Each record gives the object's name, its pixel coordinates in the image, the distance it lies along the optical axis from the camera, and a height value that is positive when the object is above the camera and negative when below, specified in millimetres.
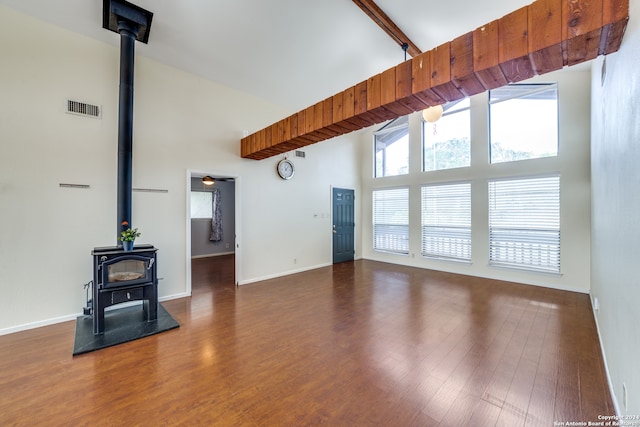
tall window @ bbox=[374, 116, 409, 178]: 6617 +1851
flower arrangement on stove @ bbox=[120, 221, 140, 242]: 3037 -234
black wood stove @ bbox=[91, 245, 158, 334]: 2877 -768
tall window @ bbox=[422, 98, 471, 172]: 5561 +1770
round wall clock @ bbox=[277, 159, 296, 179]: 5427 +1040
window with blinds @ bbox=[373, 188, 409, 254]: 6613 -128
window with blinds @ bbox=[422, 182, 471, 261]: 5562 -132
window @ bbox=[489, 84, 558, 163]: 4598 +1811
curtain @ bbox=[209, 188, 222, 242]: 8383 -8
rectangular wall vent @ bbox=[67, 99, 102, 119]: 3293 +1436
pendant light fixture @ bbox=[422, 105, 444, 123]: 3481 +1428
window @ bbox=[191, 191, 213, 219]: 8078 +381
